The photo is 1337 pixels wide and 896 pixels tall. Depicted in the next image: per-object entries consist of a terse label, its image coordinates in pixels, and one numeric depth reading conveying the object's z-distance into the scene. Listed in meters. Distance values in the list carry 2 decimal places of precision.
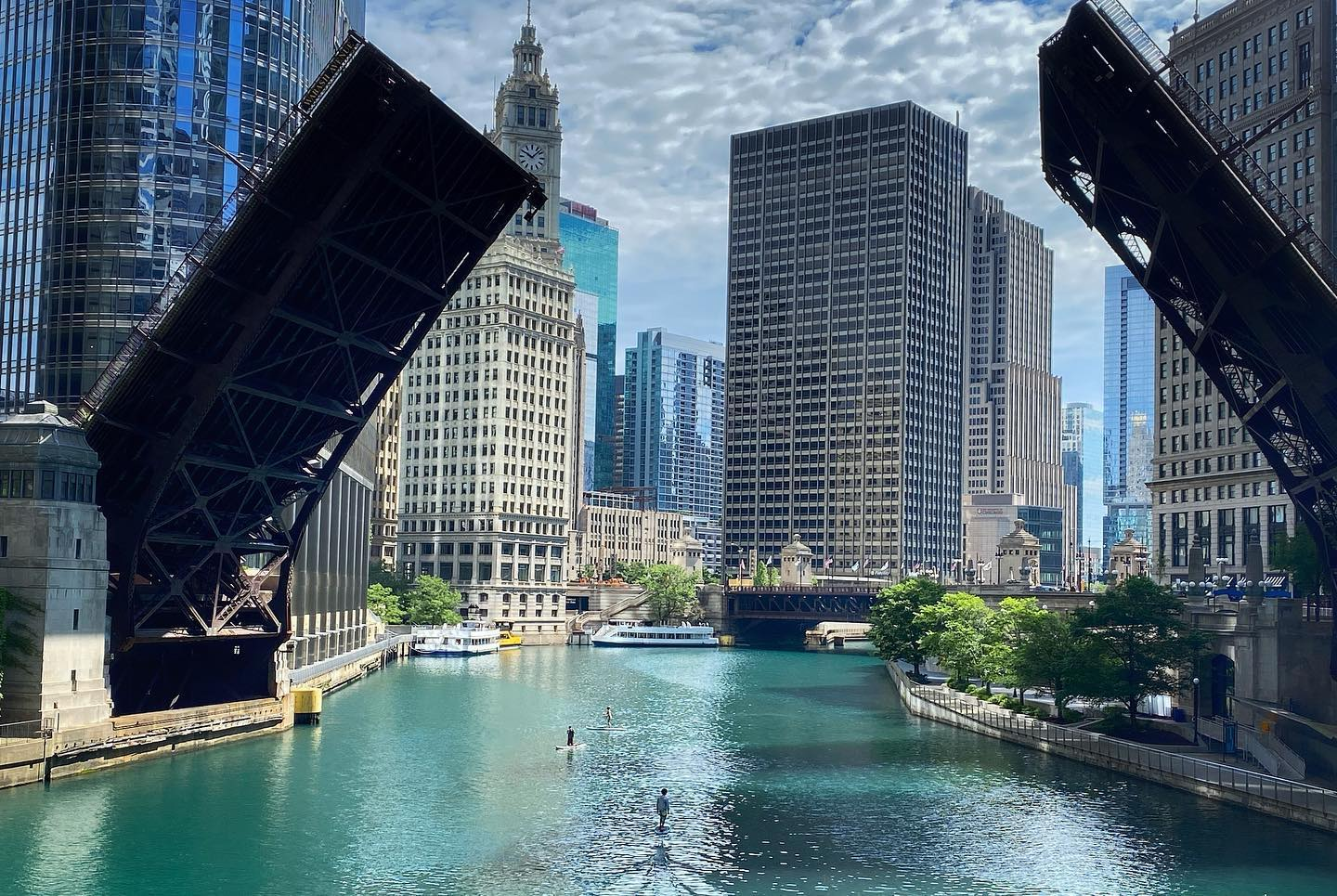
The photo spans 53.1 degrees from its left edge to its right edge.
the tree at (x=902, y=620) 116.88
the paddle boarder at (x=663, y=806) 49.50
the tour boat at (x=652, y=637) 181.25
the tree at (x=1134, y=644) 69.56
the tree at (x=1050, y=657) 71.31
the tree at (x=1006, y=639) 80.44
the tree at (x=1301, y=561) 82.62
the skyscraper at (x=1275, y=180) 116.44
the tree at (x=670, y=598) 193.38
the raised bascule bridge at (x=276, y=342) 53.03
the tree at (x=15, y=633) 53.06
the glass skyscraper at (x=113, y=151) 91.69
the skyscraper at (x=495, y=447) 190.12
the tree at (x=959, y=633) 91.69
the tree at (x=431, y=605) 160.50
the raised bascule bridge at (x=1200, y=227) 48.91
